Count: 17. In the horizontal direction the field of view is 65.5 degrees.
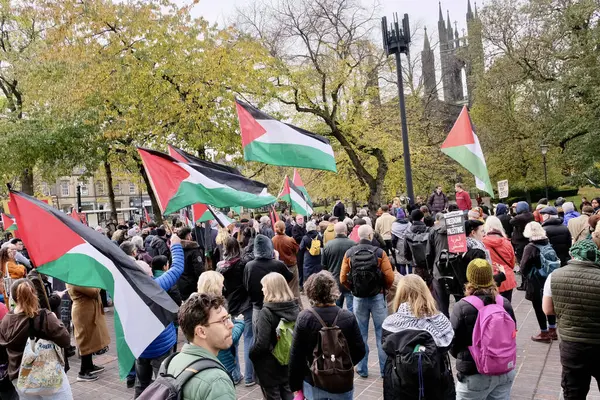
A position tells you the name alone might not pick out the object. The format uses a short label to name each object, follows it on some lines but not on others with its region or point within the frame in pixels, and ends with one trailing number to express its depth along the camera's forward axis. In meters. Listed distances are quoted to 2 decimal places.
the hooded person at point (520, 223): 8.81
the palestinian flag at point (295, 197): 12.86
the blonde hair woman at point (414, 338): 3.38
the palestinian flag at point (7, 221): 13.43
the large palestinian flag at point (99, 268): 3.56
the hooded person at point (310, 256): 9.99
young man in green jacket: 2.23
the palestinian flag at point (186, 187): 6.45
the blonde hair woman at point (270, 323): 4.25
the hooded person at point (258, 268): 5.73
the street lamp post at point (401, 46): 11.45
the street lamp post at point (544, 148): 25.88
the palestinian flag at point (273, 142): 7.94
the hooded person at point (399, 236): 9.38
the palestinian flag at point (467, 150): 8.80
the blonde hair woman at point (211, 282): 4.52
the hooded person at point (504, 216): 11.68
